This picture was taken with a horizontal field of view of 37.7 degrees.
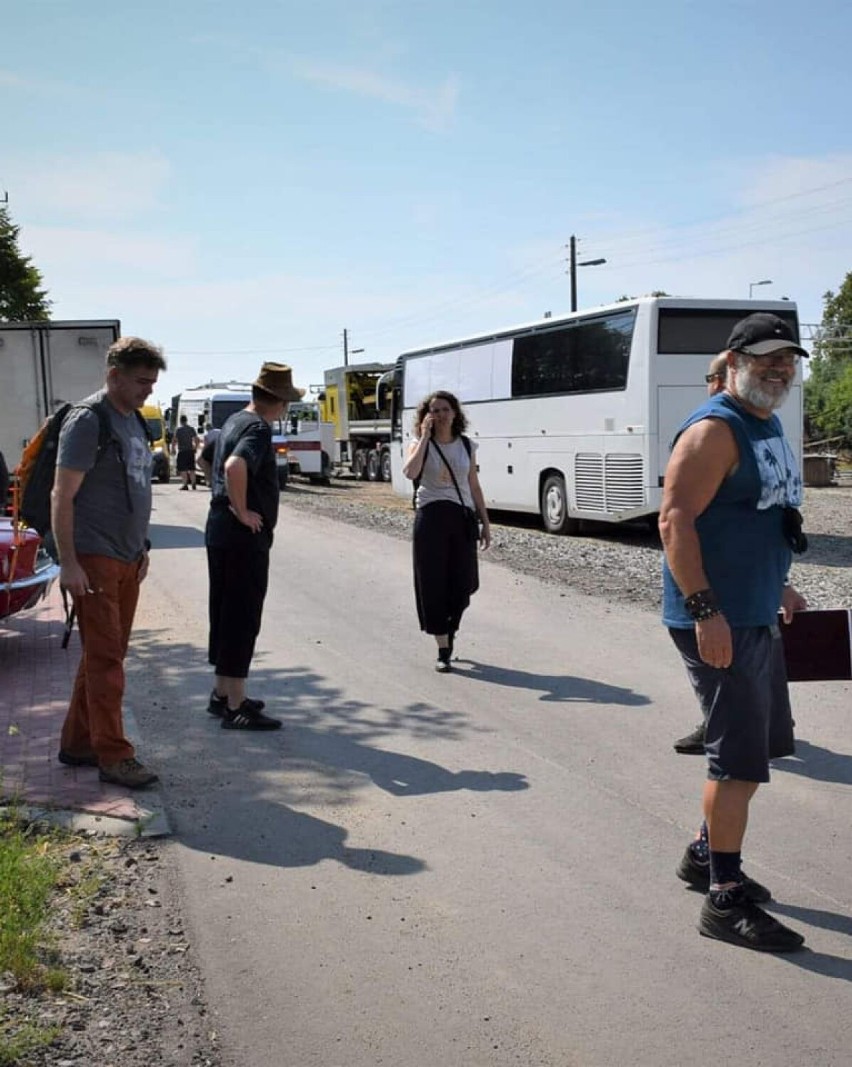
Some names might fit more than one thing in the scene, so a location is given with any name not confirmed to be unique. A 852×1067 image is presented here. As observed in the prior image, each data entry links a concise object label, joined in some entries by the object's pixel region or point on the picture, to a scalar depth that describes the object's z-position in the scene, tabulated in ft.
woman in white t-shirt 27.53
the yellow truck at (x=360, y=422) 129.49
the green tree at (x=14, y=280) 185.98
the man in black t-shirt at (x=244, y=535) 22.11
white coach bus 56.70
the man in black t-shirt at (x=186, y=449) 97.70
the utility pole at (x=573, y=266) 157.65
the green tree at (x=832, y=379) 158.47
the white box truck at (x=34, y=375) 61.05
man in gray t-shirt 18.07
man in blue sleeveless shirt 13.06
